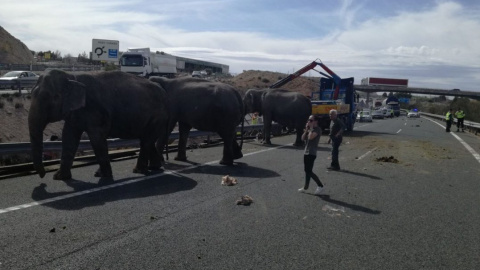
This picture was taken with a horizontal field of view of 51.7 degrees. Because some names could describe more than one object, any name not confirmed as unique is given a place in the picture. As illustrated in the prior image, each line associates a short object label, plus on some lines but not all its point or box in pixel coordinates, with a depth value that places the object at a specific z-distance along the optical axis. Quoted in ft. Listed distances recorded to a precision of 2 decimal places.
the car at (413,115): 247.56
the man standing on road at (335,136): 42.70
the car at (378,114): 222.42
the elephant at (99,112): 30.37
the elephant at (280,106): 69.41
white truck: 139.13
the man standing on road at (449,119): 119.44
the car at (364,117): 170.91
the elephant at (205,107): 42.83
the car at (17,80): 105.40
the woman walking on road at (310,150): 31.71
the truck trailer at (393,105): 274.24
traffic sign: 164.25
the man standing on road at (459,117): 124.77
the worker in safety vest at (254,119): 91.09
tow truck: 93.86
